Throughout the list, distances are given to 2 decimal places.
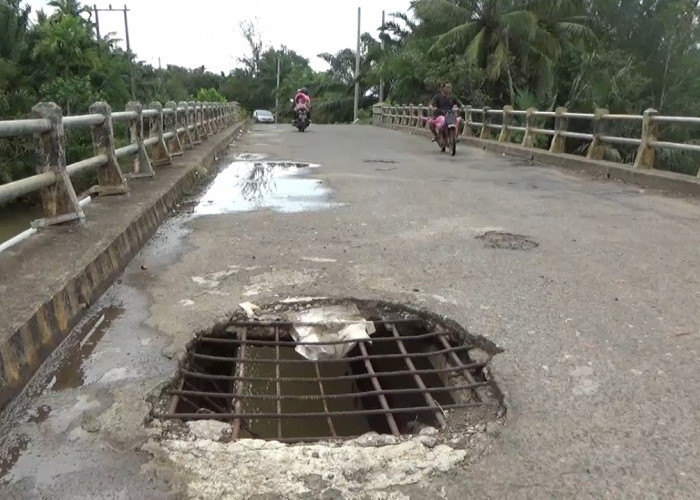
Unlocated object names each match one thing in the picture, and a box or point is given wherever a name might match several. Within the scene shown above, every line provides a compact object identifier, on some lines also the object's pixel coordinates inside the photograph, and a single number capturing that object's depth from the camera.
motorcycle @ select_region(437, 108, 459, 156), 13.38
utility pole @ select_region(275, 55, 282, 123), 63.31
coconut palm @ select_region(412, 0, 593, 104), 22.72
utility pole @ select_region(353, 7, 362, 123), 38.22
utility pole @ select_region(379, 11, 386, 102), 38.44
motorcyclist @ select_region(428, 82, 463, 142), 13.50
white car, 49.84
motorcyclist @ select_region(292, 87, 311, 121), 23.56
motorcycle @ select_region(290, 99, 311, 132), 23.80
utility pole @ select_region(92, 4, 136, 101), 34.97
